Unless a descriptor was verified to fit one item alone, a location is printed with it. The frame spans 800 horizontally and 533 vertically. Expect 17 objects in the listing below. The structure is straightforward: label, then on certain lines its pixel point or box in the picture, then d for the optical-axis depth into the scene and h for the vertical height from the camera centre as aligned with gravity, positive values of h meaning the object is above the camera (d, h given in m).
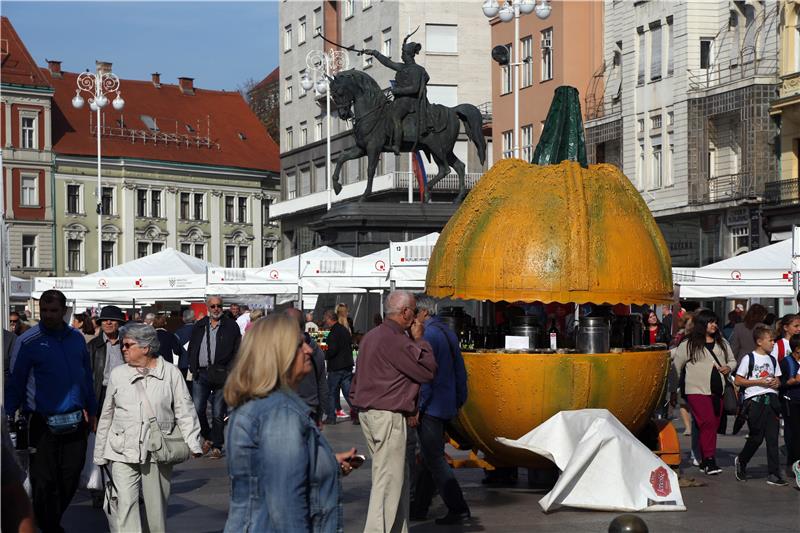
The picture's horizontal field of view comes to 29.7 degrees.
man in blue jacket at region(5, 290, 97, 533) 10.51 -0.99
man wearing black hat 13.81 -0.81
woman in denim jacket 5.51 -0.68
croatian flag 32.94 +2.24
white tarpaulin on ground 12.11 -1.73
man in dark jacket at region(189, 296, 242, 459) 18.05 -1.11
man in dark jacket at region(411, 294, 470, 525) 11.46 -1.10
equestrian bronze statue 29.25 +2.90
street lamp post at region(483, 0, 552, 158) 36.62 +6.28
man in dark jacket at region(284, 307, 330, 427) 13.79 -1.18
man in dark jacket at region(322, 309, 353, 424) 23.59 -1.46
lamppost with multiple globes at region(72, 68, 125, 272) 56.18 +6.28
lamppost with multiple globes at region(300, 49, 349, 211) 53.47 +7.57
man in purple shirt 10.07 -0.92
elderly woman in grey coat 9.09 -0.96
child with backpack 14.52 -1.37
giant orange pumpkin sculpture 12.73 -0.10
